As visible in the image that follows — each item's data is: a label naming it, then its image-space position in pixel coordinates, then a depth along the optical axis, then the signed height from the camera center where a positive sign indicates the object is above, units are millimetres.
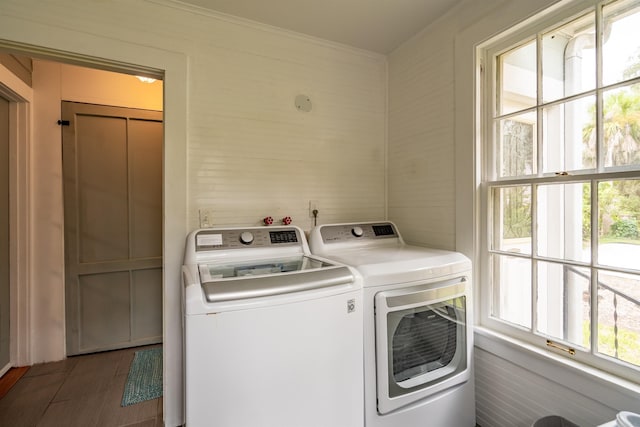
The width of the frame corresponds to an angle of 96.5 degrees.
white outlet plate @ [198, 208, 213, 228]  1793 -35
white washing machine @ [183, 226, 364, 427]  992 -518
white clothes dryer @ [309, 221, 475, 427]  1303 -631
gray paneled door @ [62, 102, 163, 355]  2455 -128
